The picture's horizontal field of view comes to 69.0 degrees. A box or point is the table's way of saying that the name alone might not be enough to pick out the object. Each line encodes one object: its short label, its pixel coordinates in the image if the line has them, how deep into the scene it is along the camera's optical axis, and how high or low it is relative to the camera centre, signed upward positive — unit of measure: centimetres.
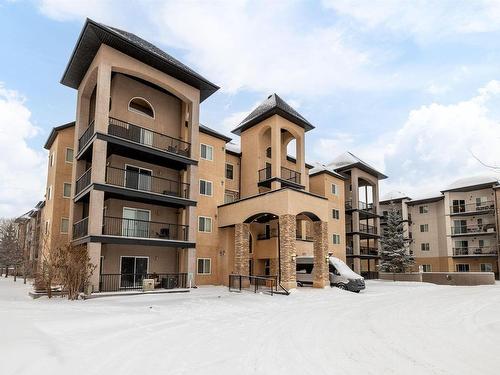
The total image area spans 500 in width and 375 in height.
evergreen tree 3909 -21
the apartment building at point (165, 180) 2058 +451
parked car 2422 -193
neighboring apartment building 4625 +276
